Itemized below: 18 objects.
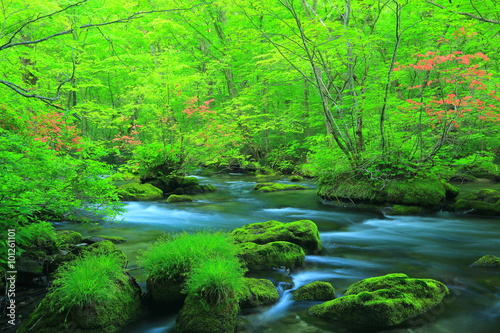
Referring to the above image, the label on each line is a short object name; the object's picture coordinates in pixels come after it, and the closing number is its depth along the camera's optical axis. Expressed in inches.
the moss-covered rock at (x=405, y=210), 355.6
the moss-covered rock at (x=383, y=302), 136.9
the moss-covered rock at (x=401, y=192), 366.3
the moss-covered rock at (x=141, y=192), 461.7
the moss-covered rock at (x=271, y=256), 201.8
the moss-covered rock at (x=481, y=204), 336.2
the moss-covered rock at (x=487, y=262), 197.8
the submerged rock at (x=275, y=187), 545.3
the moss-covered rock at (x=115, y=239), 258.0
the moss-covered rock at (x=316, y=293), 165.2
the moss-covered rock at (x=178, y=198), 459.5
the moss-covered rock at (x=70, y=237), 230.2
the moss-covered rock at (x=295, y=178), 683.6
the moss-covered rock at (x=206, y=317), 131.2
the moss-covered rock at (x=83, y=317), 127.3
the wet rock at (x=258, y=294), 155.3
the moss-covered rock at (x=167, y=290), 155.3
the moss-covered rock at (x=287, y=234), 231.6
